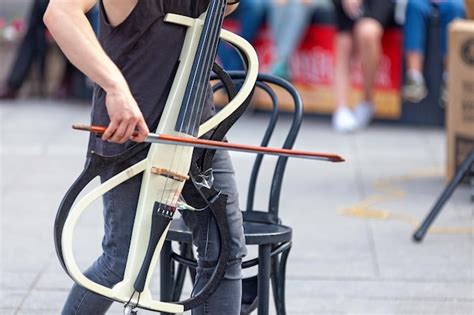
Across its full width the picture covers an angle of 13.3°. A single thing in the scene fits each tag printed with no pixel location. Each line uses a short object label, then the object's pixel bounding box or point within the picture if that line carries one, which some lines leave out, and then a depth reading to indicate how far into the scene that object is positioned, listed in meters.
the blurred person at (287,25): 17.31
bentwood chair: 6.65
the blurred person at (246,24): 17.57
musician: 5.23
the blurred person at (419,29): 16.33
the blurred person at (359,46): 16.46
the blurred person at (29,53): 18.74
